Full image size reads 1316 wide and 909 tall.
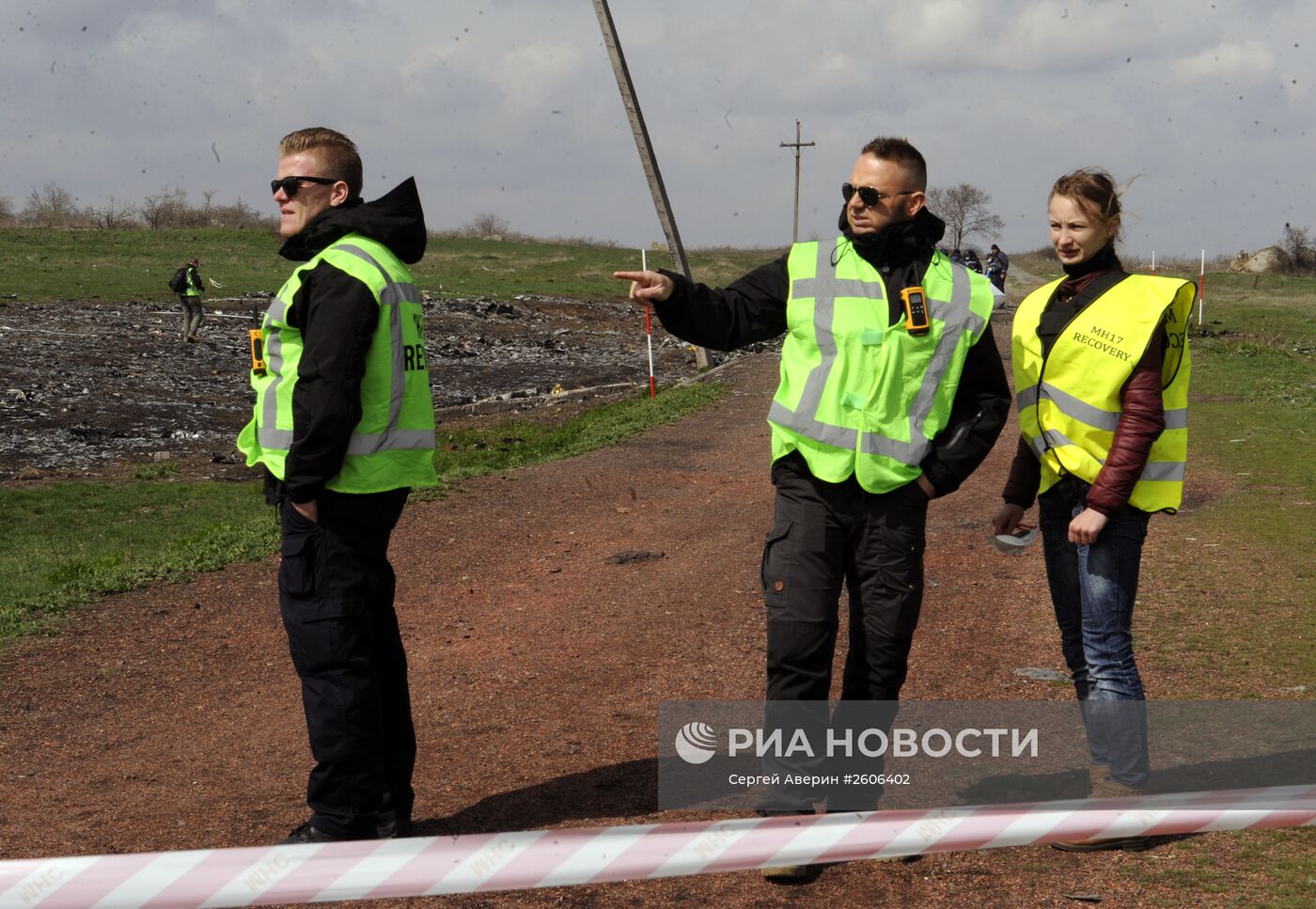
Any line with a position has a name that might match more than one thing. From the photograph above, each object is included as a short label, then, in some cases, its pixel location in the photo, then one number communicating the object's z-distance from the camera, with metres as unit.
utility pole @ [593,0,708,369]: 19.06
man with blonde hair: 3.84
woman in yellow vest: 3.88
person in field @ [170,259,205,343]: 24.89
